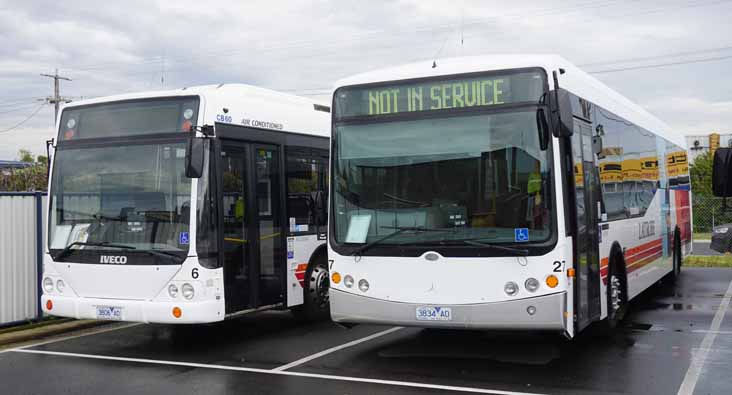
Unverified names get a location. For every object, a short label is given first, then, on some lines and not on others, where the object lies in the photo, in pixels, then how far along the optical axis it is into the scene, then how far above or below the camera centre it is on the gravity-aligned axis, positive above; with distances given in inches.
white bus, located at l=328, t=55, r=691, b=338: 327.9 +5.9
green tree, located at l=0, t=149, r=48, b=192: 1843.0 +99.1
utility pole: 2672.2 +406.0
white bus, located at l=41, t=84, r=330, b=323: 387.5 +4.9
